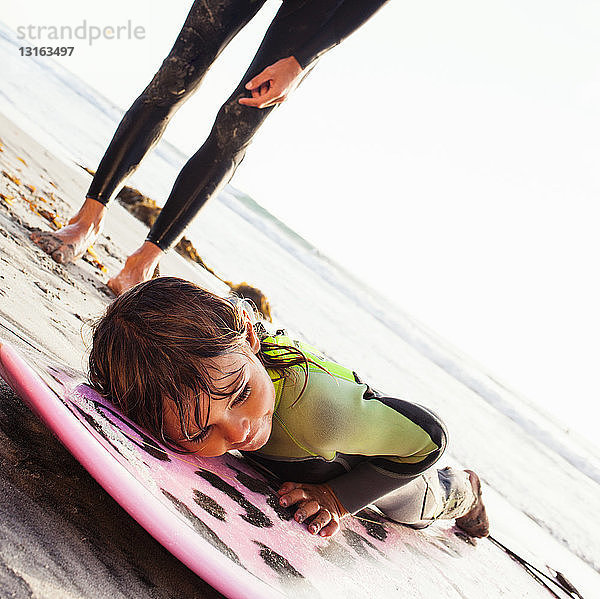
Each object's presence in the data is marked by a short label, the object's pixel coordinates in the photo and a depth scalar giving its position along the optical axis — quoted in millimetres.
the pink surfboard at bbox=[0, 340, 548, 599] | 770
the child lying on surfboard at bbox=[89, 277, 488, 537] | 1108
